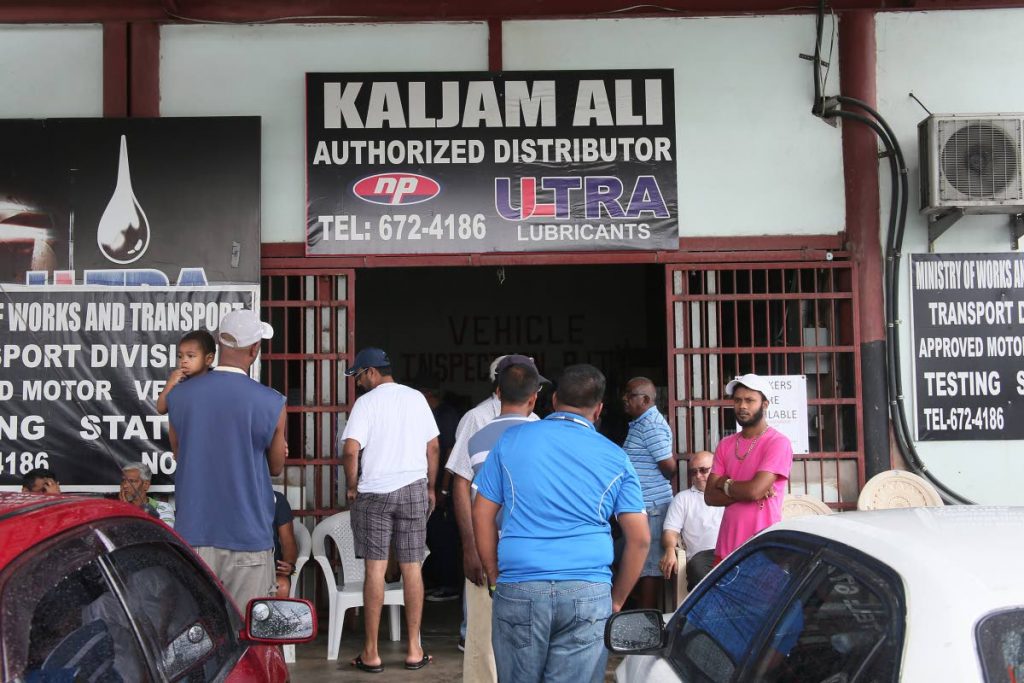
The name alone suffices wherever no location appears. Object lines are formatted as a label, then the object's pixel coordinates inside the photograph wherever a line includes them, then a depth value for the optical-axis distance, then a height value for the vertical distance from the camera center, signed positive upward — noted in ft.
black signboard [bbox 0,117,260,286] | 20.77 +3.86
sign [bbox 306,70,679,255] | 20.97 +4.59
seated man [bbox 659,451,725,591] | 19.12 -2.84
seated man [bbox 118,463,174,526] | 19.62 -2.07
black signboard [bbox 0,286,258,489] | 20.45 +0.43
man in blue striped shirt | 19.66 -1.60
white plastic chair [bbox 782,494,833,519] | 19.38 -2.57
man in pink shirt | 14.11 -1.41
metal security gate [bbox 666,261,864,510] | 21.08 +0.32
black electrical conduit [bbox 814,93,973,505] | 20.71 +2.07
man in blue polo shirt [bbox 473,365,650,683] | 10.76 -1.79
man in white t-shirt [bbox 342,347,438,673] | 18.03 -1.99
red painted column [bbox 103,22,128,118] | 21.21 +6.85
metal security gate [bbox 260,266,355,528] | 21.20 +0.20
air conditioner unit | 19.74 +4.17
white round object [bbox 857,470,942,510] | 19.84 -2.38
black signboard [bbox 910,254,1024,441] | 20.79 +0.55
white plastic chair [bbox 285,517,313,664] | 19.85 -3.33
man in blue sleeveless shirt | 13.19 -1.17
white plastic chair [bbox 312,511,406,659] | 19.10 -4.00
